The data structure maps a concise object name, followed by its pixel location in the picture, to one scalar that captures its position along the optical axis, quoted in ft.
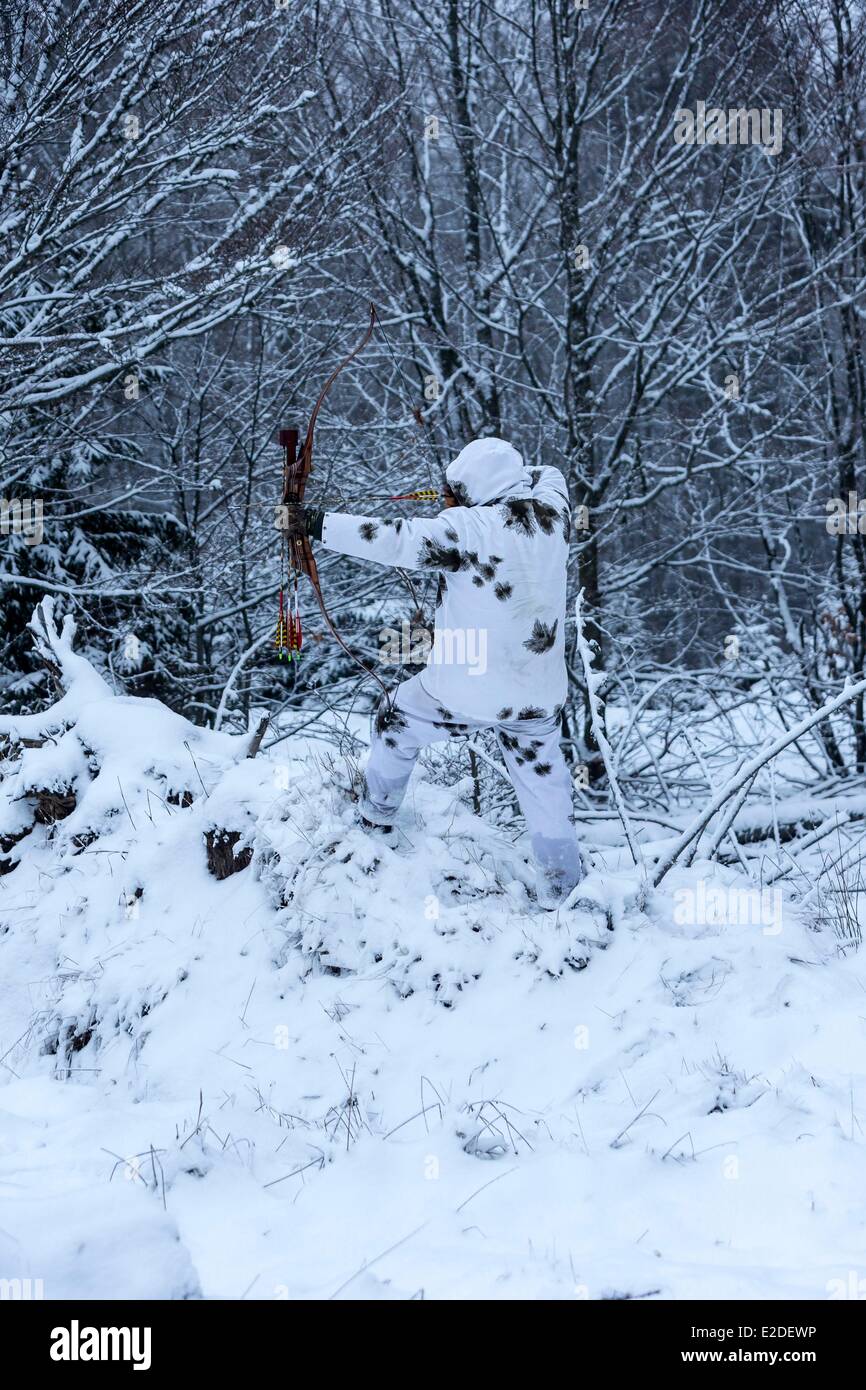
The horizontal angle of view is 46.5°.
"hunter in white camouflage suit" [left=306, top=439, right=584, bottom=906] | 12.34
